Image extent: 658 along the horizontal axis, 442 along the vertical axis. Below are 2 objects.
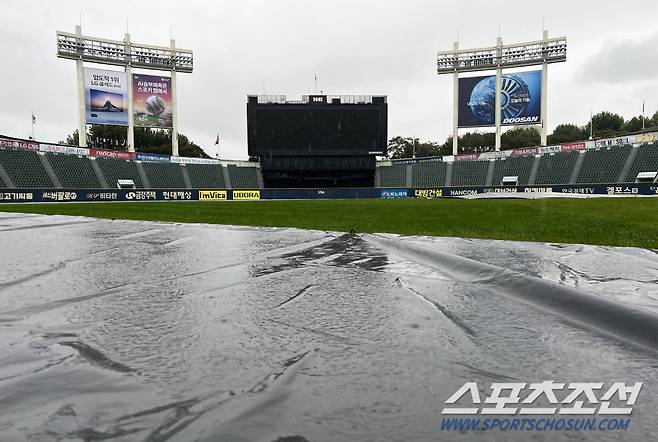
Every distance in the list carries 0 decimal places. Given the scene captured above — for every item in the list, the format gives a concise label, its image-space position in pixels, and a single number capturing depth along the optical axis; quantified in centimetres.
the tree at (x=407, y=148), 8725
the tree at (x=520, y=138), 7481
